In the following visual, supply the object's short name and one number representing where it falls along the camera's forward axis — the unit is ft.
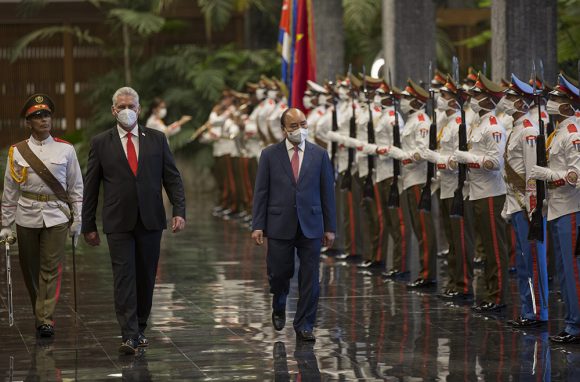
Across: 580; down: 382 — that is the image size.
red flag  66.80
